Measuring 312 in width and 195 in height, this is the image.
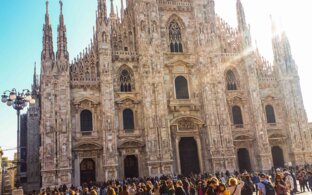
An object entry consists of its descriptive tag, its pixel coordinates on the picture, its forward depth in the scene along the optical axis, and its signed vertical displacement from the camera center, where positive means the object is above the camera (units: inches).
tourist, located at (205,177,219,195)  355.7 -29.4
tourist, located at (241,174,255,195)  449.7 -44.1
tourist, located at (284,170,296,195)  617.0 -48.6
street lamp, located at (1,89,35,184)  688.4 +155.7
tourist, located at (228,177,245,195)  361.9 -32.1
